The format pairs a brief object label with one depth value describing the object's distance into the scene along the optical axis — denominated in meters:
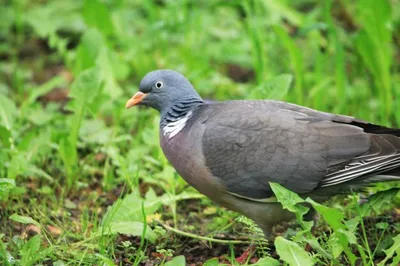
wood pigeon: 8.14
